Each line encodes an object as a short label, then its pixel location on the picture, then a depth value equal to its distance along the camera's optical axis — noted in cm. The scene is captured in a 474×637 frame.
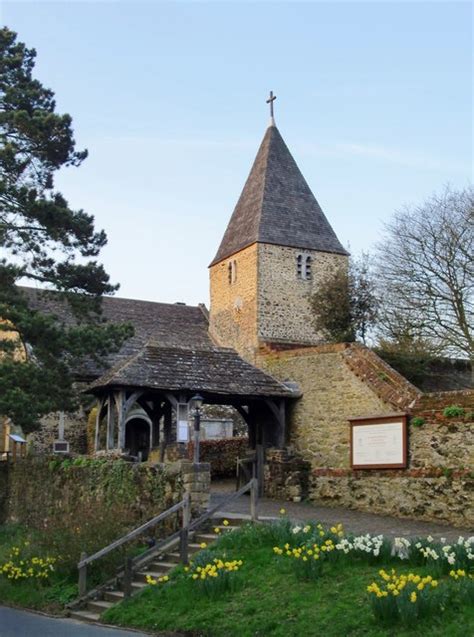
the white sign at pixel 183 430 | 2127
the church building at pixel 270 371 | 1997
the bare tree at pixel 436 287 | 2648
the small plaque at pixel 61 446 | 2775
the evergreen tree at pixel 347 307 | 2819
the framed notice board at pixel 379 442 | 1794
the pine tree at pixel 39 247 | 2178
